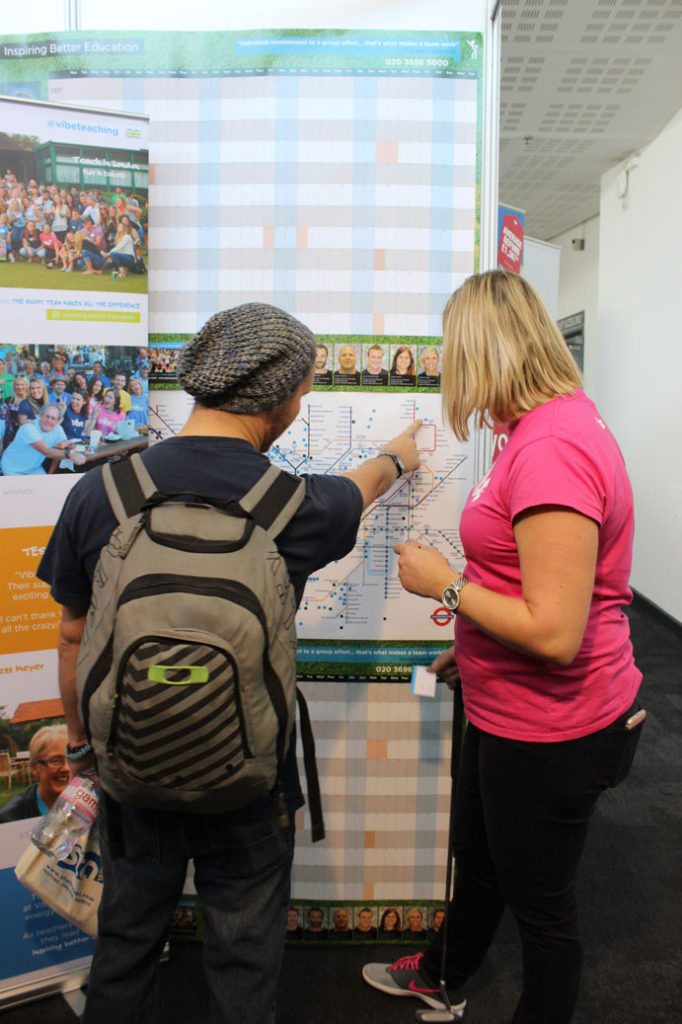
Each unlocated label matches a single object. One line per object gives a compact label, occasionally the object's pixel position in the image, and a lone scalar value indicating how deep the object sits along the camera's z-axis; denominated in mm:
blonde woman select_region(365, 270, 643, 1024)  1007
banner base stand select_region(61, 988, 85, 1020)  1634
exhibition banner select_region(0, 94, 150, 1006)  1446
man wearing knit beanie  965
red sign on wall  2098
